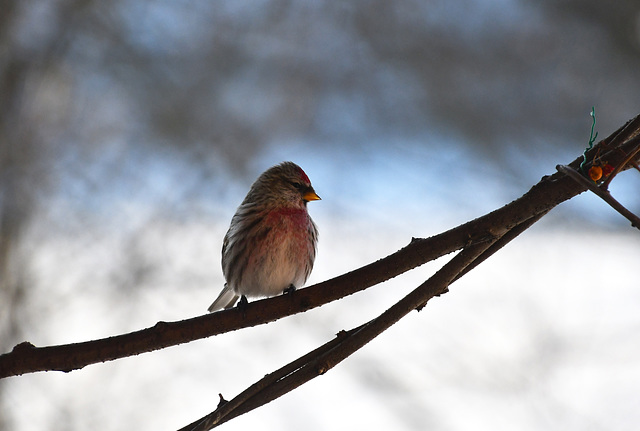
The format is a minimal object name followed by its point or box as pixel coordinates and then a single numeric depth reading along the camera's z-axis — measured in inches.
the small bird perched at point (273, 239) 181.7
